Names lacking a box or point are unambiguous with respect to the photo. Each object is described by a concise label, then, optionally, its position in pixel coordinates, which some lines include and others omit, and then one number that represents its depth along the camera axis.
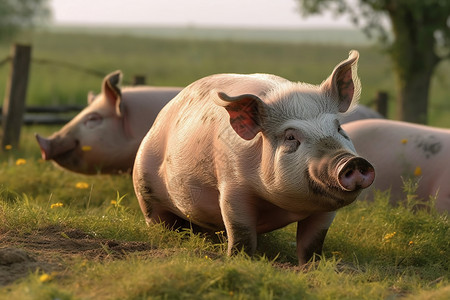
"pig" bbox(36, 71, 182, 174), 15.95
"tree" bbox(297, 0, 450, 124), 28.25
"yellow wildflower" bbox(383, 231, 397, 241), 11.24
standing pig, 8.84
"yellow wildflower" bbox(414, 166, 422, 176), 13.67
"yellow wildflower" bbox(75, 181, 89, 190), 14.76
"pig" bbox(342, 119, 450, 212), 13.86
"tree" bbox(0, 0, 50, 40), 87.94
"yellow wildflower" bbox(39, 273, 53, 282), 7.48
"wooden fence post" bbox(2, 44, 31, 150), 21.28
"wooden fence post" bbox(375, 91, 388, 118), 26.16
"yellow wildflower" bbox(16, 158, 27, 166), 15.59
